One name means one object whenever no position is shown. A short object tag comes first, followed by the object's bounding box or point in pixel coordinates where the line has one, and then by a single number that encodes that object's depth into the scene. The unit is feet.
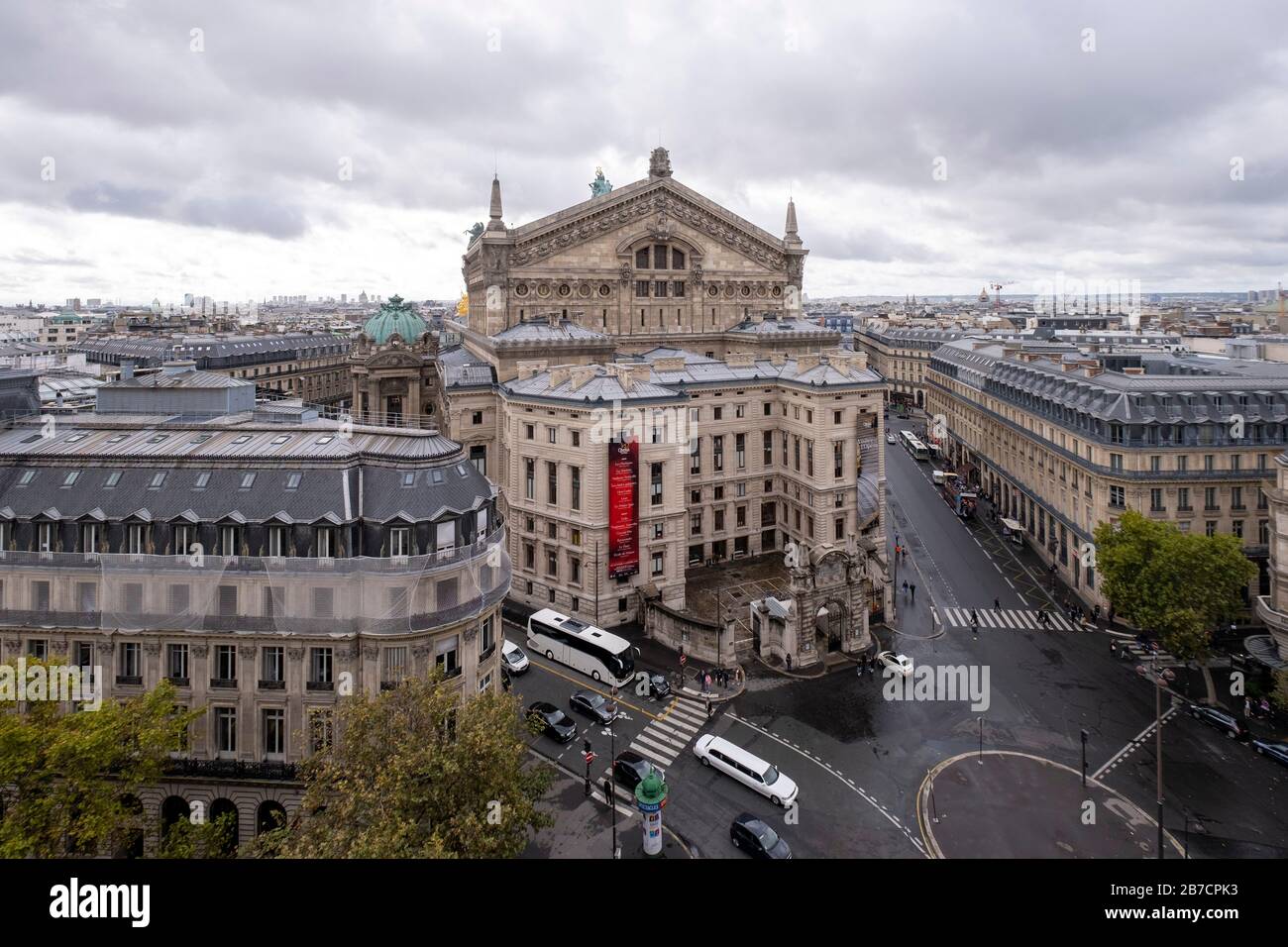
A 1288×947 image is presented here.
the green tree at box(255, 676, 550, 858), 85.05
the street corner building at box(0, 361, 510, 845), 118.62
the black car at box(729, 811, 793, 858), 116.78
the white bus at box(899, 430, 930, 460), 409.90
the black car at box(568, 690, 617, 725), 156.66
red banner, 194.49
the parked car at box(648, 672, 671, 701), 167.84
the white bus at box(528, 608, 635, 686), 172.55
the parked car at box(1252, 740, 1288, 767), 139.95
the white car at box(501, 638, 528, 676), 177.17
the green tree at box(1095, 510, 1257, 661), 161.68
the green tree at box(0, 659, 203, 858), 85.61
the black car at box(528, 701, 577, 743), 150.10
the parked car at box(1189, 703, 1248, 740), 148.87
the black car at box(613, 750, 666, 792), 136.98
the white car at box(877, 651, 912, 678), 176.55
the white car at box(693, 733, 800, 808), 130.74
